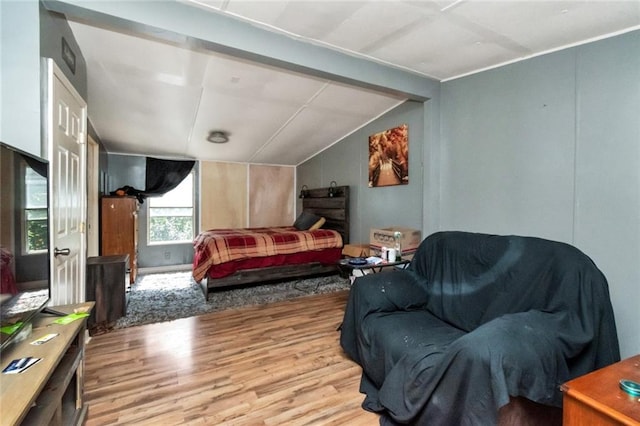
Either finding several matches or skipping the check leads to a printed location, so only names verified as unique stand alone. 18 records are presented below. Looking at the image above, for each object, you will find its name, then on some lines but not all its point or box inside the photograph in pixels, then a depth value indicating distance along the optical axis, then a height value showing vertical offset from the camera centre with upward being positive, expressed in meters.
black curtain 5.54 +0.62
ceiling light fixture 4.54 +1.12
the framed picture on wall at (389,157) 3.80 +0.71
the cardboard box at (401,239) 3.42 -0.36
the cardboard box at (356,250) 3.95 -0.57
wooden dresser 4.14 -0.27
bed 3.94 -0.62
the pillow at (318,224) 5.21 -0.27
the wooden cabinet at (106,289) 2.93 -0.82
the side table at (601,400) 1.03 -0.70
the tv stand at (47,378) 0.94 -0.61
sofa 1.31 -0.68
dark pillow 5.29 -0.23
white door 1.85 +0.17
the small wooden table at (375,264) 2.80 -0.53
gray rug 3.28 -1.17
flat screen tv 1.15 -0.15
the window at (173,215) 5.66 -0.15
